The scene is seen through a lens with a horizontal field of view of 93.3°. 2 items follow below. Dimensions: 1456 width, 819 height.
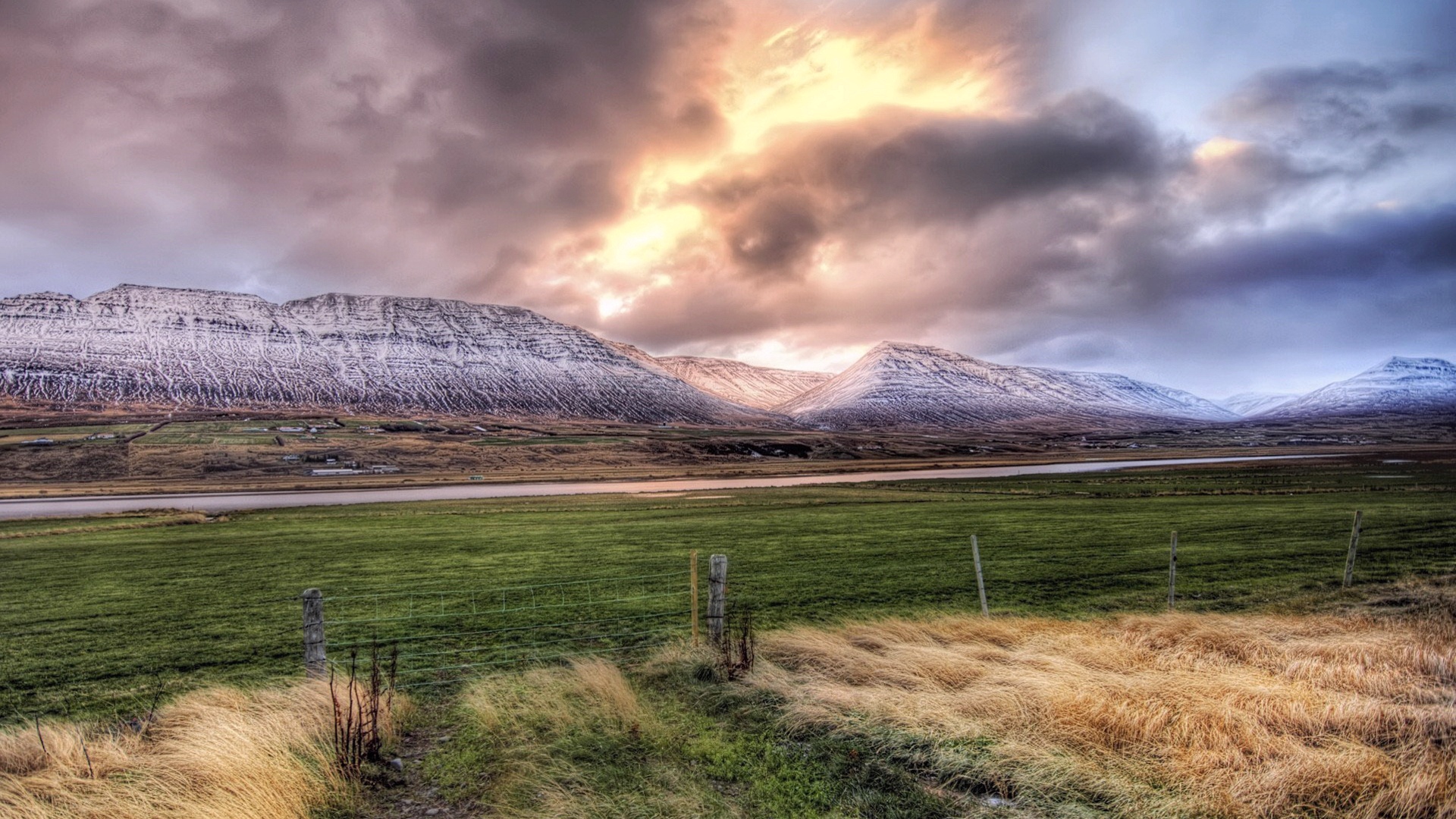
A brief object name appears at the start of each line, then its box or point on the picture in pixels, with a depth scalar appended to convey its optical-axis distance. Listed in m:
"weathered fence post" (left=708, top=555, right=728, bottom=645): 10.30
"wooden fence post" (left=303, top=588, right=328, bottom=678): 9.19
